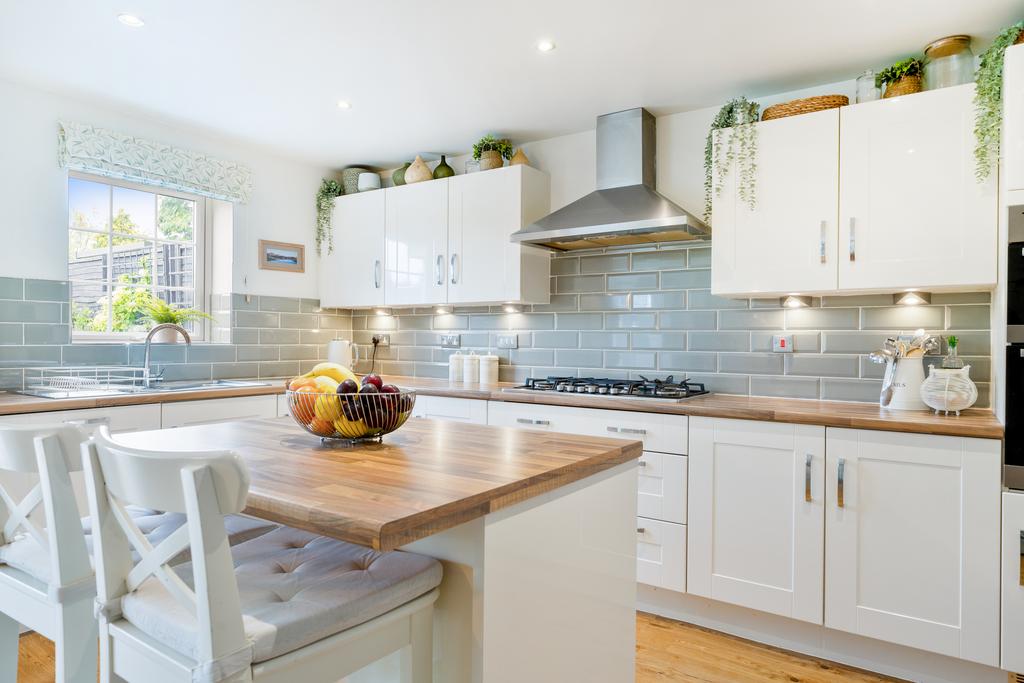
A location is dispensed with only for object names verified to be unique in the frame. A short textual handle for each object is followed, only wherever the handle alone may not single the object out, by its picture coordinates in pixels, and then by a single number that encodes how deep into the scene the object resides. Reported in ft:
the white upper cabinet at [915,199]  7.55
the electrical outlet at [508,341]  12.68
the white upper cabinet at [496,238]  11.46
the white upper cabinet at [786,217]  8.48
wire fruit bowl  4.83
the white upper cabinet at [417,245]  12.51
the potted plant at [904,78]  8.11
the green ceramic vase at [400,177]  13.50
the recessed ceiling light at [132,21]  7.64
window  10.84
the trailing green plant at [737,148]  9.04
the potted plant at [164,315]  10.82
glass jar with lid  7.82
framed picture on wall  13.39
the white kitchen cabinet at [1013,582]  6.65
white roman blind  10.23
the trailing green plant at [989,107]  7.19
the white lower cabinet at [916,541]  6.84
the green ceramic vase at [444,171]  12.80
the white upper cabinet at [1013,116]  6.87
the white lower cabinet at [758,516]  7.84
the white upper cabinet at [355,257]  13.56
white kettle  14.24
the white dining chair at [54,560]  4.05
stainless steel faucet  10.59
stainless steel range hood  9.78
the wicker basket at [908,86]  8.11
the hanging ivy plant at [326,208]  14.25
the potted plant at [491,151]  11.93
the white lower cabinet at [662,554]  8.77
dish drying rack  9.39
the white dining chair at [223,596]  2.98
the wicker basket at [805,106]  8.57
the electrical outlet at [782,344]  9.70
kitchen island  3.42
